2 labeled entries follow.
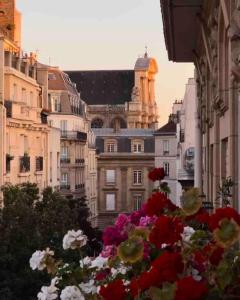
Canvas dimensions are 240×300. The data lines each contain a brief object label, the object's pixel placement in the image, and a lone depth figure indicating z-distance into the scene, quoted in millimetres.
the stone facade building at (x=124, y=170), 86812
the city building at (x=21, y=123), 38969
